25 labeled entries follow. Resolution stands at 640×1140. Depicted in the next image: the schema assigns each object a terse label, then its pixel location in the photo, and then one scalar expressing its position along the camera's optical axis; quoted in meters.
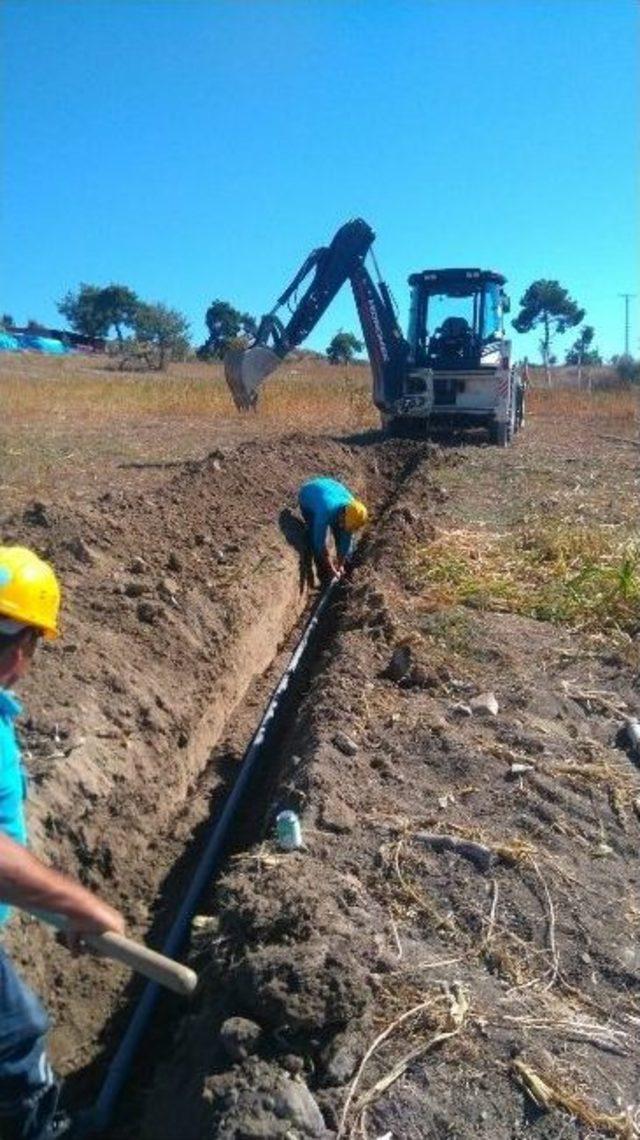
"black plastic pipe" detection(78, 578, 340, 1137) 3.92
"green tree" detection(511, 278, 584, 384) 69.38
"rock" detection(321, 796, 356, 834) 4.88
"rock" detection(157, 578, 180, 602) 8.04
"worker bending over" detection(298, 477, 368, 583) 10.04
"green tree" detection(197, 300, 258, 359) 66.06
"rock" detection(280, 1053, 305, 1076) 3.37
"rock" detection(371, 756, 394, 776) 5.49
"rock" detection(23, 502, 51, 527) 8.85
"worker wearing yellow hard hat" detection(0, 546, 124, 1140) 2.62
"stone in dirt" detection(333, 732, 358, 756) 5.68
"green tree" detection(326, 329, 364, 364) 60.34
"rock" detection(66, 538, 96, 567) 8.22
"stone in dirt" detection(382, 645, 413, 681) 6.83
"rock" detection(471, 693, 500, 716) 6.23
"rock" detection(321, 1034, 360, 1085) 3.36
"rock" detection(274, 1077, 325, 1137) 3.14
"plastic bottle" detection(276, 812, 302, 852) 4.66
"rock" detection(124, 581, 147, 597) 7.93
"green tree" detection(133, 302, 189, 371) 69.19
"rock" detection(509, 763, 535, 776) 5.48
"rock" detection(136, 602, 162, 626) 7.62
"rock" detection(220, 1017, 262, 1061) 3.39
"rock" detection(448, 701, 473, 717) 6.23
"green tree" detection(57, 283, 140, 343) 71.50
